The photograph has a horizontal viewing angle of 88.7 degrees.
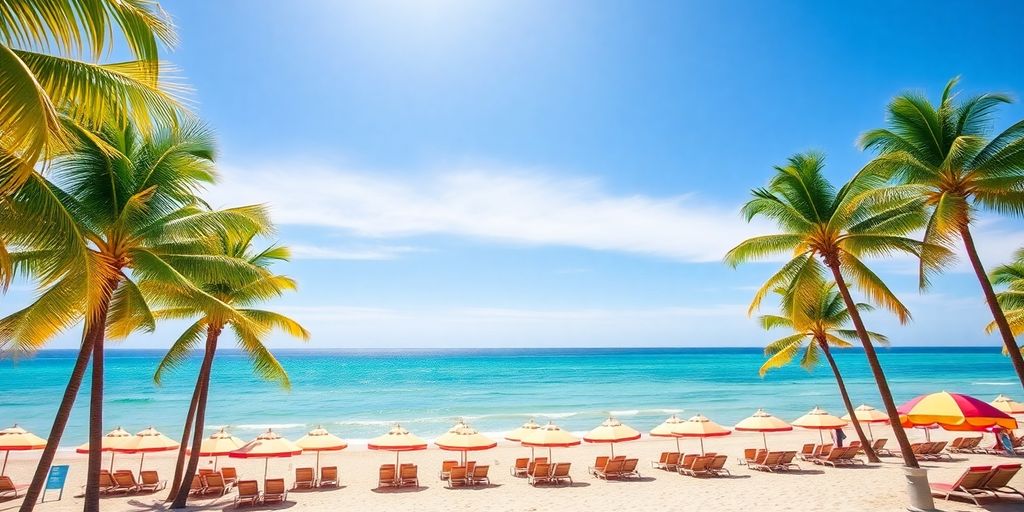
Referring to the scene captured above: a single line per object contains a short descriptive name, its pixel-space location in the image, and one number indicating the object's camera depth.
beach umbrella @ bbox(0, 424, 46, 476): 13.07
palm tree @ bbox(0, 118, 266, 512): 6.72
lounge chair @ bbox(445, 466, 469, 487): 13.49
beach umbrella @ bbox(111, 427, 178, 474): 12.89
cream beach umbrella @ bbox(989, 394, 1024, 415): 17.33
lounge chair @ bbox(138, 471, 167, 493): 12.98
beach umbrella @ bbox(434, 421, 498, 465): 13.72
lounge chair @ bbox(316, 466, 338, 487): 13.62
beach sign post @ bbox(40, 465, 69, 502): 11.88
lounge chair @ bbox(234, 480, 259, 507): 11.41
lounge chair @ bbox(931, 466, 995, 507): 9.64
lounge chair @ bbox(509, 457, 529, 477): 14.79
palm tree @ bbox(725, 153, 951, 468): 10.45
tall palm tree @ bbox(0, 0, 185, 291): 3.66
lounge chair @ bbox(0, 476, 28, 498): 12.05
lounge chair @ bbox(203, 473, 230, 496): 12.23
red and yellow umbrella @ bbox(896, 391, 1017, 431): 10.44
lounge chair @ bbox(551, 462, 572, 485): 13.41
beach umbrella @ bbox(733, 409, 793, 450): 15.53
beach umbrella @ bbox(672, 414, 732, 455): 14.73
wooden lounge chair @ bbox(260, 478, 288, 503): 11.78
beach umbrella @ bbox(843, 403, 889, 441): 16.64
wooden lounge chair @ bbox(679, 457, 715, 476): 13.95
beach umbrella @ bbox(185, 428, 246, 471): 12.51
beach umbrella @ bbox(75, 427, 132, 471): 12.72
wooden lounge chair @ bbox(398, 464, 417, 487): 13.59
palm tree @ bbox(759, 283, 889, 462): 15.61
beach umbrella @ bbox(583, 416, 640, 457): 14.68
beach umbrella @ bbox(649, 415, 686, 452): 15.13
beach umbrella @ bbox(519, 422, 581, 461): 14.25
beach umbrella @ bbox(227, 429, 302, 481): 12.28
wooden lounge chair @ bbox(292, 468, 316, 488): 13.37
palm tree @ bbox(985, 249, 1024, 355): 14.89
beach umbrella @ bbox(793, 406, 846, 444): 15.98
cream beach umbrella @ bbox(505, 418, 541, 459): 14.62
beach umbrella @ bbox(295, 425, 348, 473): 13.48
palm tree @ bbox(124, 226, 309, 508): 10.95
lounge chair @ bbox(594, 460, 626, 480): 13.95
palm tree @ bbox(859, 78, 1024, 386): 9.08
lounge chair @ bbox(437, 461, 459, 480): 14.17
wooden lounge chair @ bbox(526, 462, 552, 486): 13.48
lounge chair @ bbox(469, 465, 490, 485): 13.56
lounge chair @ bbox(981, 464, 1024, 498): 9.66
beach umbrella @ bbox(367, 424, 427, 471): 13.85
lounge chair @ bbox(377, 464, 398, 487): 13.49
